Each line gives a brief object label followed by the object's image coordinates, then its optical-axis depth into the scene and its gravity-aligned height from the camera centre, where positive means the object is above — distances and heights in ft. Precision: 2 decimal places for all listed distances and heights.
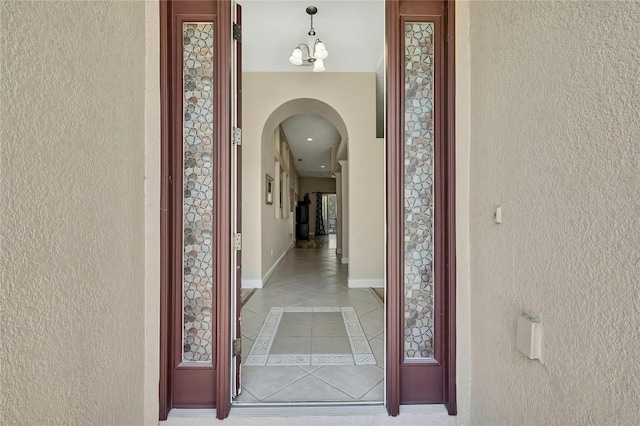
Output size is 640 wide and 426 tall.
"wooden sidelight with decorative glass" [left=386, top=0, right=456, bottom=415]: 4.92 +0.13
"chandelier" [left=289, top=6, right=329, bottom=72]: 10.28 +5.76
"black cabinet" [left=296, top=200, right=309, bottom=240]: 44.70 -1.37
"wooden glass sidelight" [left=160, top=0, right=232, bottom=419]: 4.93 +0.27
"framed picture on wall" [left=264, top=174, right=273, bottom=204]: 16.22 +1.35
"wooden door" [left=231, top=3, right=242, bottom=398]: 5.25 +0.53
